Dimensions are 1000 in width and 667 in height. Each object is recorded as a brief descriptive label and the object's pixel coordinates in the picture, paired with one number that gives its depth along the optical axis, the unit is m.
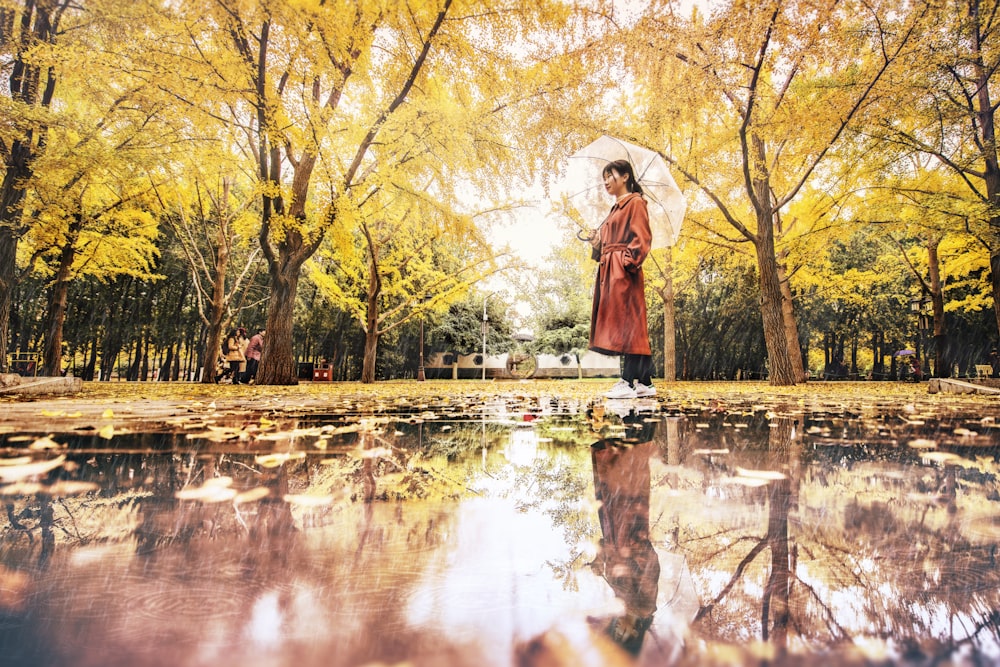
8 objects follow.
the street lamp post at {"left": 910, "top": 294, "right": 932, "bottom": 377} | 19.46
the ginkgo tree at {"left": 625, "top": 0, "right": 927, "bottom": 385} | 8.05
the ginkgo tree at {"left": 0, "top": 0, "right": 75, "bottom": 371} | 8.00
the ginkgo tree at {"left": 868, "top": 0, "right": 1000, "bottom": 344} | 9.30
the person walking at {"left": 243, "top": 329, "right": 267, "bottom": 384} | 14.58
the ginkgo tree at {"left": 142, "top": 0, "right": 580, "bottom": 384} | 8.22
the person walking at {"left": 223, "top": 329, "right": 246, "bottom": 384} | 13.54
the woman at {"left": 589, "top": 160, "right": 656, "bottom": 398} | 5.86
